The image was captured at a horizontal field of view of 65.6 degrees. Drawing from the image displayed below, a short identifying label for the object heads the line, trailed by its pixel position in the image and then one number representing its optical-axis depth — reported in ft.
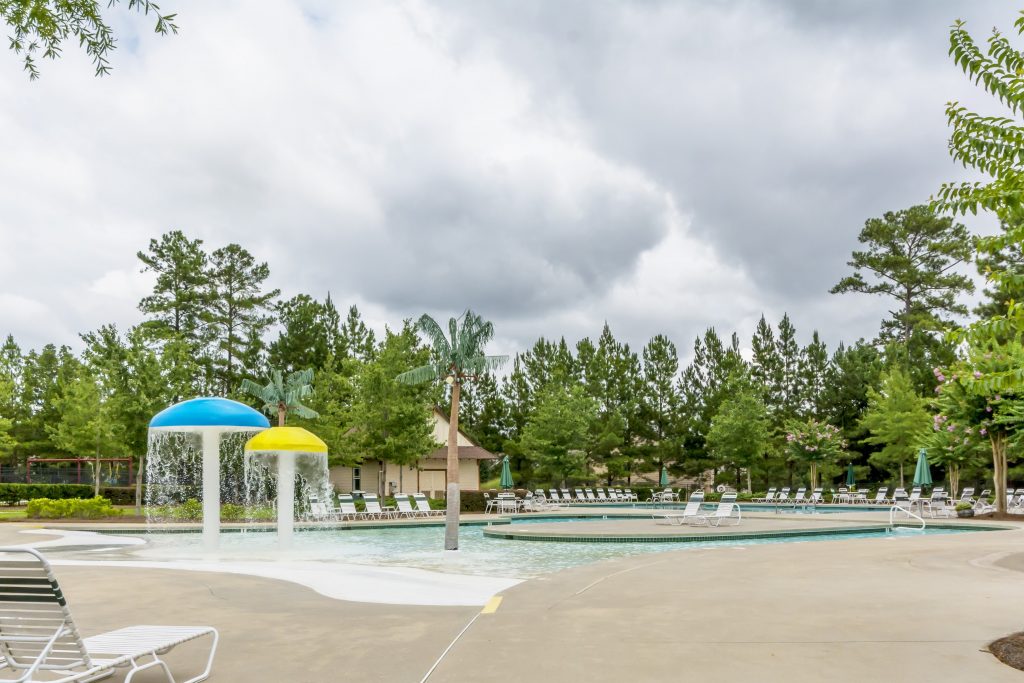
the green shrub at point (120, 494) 109.19
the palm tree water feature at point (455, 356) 48.98
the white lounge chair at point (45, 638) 14.25
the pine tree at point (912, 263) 161.07
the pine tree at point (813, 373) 164.35
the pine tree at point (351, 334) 174.40
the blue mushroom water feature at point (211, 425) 52.13
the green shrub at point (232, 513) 82.34
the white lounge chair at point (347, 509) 78.28
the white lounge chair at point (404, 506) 85.30
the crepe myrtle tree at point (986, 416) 70.74
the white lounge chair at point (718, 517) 69.26
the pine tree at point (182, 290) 167.53
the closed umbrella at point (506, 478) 117.50
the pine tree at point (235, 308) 171.73
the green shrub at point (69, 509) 84.17
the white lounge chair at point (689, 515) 69.36
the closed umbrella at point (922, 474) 87.70
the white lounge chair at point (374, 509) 81.41
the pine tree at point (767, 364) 168.04
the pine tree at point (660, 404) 164.45
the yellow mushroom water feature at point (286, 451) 53.93
